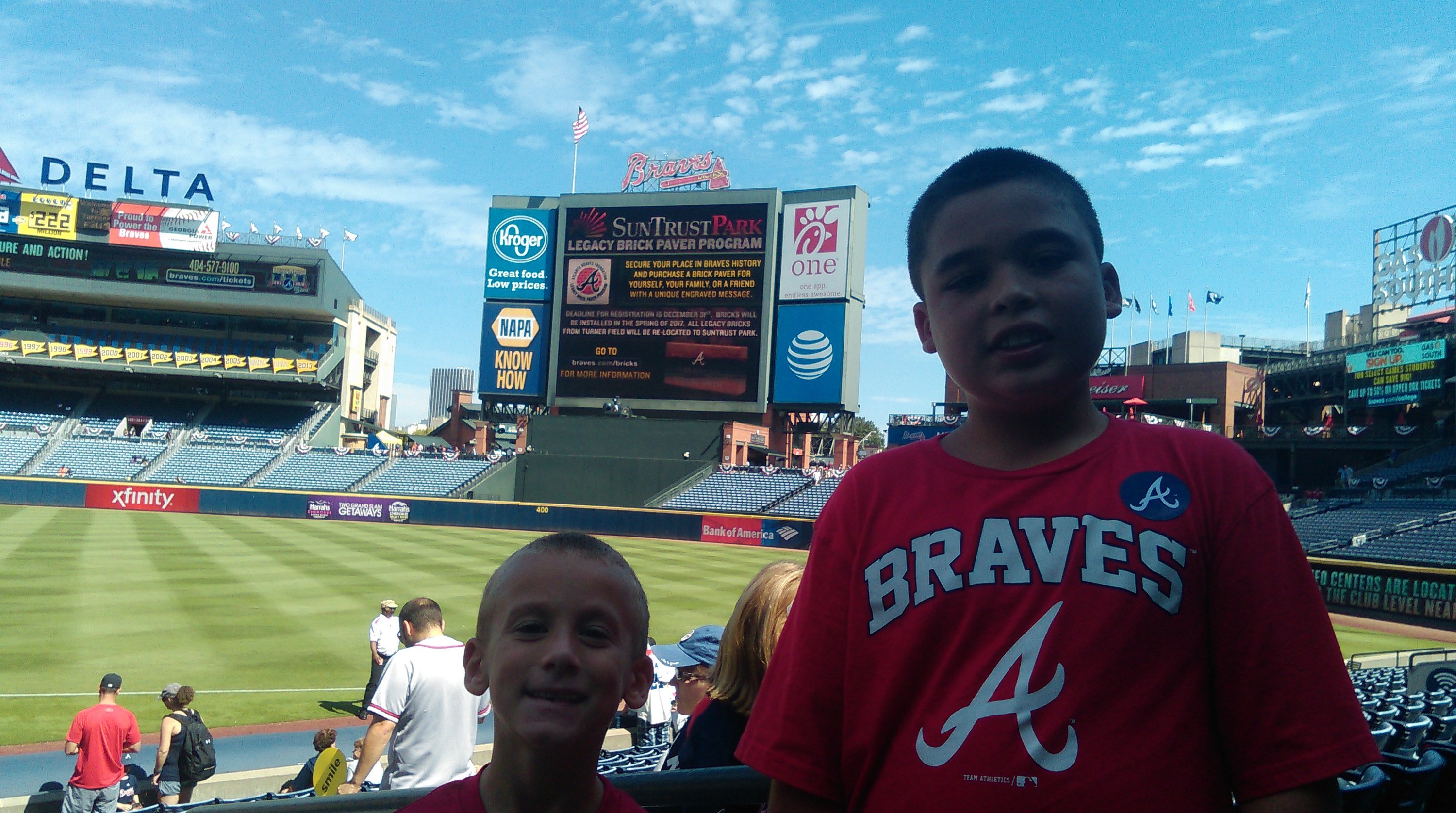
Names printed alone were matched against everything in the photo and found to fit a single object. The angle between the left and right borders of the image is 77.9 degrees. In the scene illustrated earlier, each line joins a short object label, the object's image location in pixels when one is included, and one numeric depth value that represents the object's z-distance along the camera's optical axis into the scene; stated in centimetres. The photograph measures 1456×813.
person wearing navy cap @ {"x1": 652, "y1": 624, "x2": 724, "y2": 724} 405
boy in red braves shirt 122
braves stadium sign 4306
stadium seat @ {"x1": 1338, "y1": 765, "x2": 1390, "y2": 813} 184
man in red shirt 688
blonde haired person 256
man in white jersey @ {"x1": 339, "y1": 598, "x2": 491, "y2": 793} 529
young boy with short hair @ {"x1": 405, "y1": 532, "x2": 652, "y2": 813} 168
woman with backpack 738
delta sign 5516
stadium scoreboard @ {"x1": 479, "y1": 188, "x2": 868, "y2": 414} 3772
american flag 4819
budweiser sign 4528
